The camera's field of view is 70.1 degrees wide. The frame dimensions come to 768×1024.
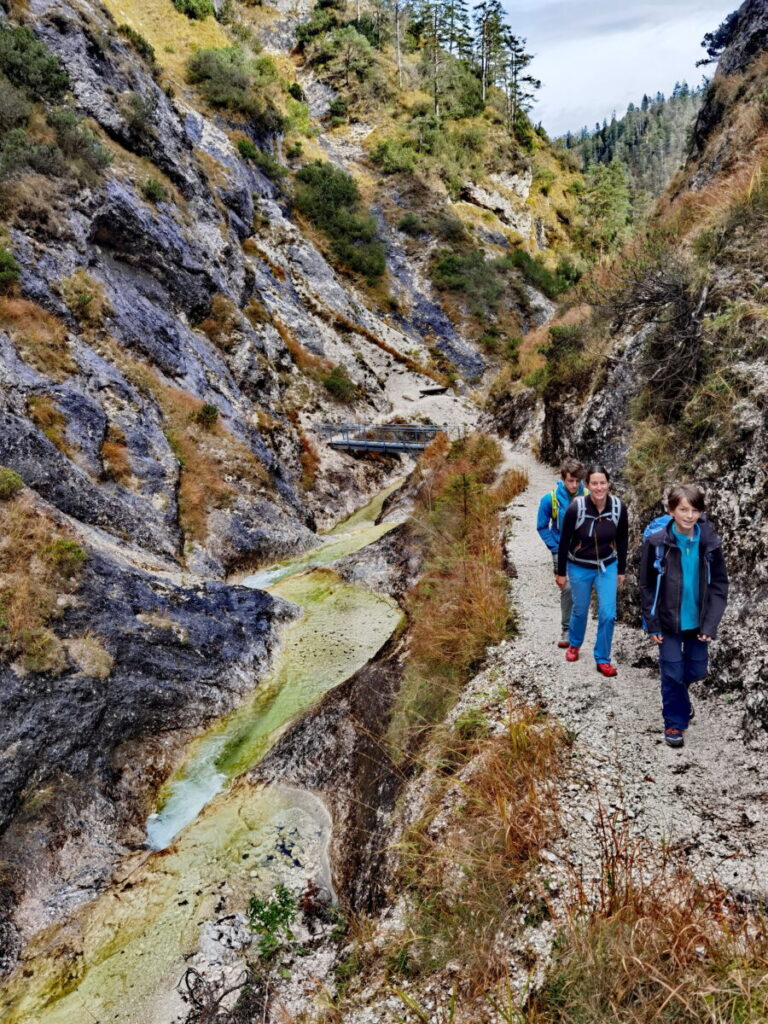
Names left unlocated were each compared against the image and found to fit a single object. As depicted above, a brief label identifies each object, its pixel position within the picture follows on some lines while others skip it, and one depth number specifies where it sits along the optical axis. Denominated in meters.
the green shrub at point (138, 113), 24.78
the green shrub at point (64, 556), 9.98
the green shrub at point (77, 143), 20.22
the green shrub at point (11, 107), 18.92
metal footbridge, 27.94
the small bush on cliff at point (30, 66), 20.20
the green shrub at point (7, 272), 16.06
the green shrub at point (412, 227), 48.09
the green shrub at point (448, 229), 48.44
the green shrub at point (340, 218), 43.78
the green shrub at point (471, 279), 45.19
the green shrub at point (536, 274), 49.78
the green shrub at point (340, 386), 31.00
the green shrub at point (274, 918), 5.55
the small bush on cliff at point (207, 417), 19.91
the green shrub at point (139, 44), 28.83
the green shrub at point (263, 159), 39.47
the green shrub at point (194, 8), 46.56
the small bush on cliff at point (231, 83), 40.31
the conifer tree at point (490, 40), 67.56
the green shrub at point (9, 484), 10.37
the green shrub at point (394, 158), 52.09
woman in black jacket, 5.92
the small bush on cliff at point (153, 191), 23.86
